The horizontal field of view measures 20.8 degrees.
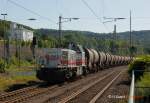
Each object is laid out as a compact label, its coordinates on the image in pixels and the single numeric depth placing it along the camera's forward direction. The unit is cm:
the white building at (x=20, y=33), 14748
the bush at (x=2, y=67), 4574
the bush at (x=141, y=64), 3084
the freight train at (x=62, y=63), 3122
